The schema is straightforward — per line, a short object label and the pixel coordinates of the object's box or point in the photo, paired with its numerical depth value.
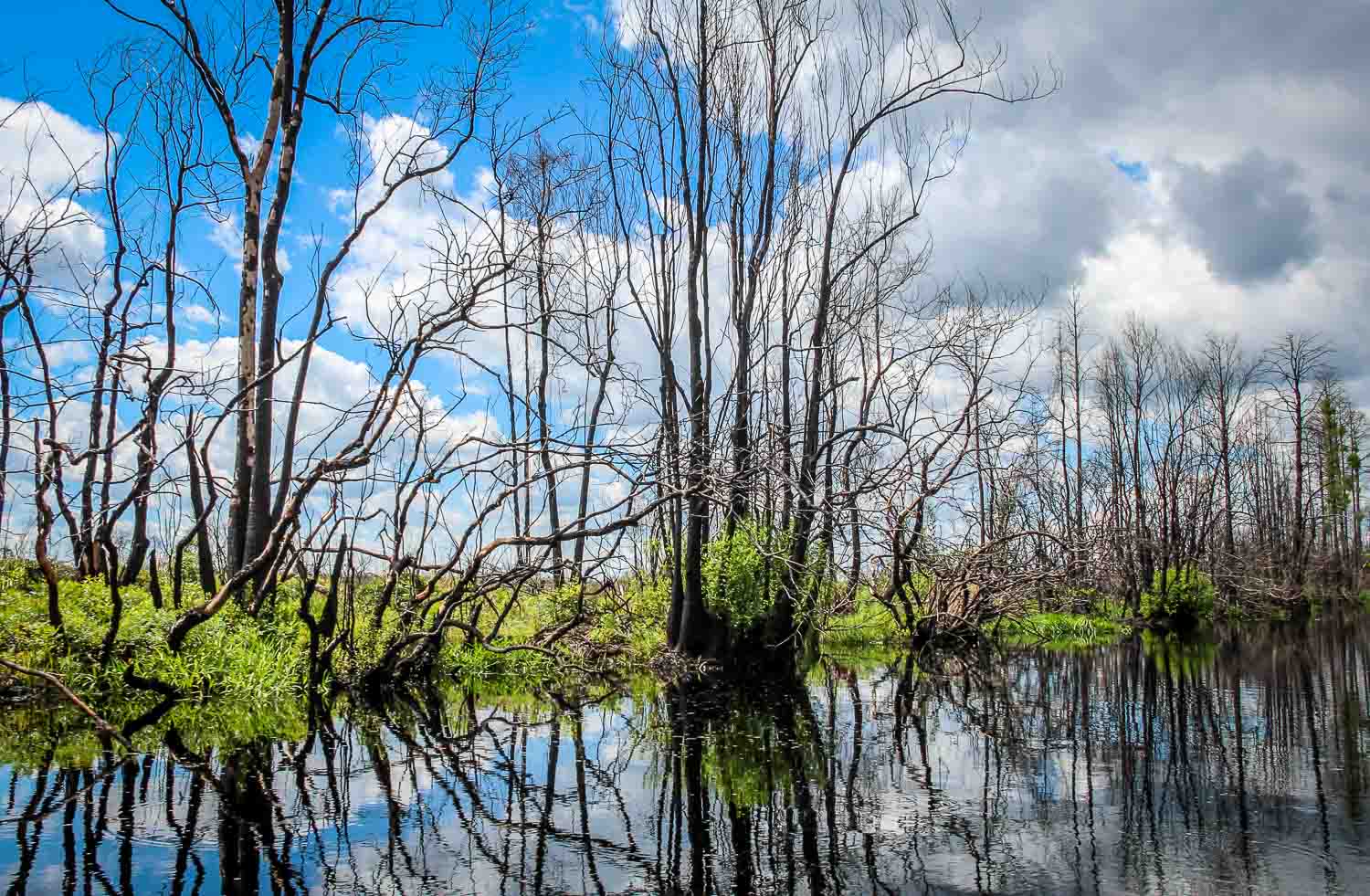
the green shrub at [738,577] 14.00
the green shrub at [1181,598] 28.47
